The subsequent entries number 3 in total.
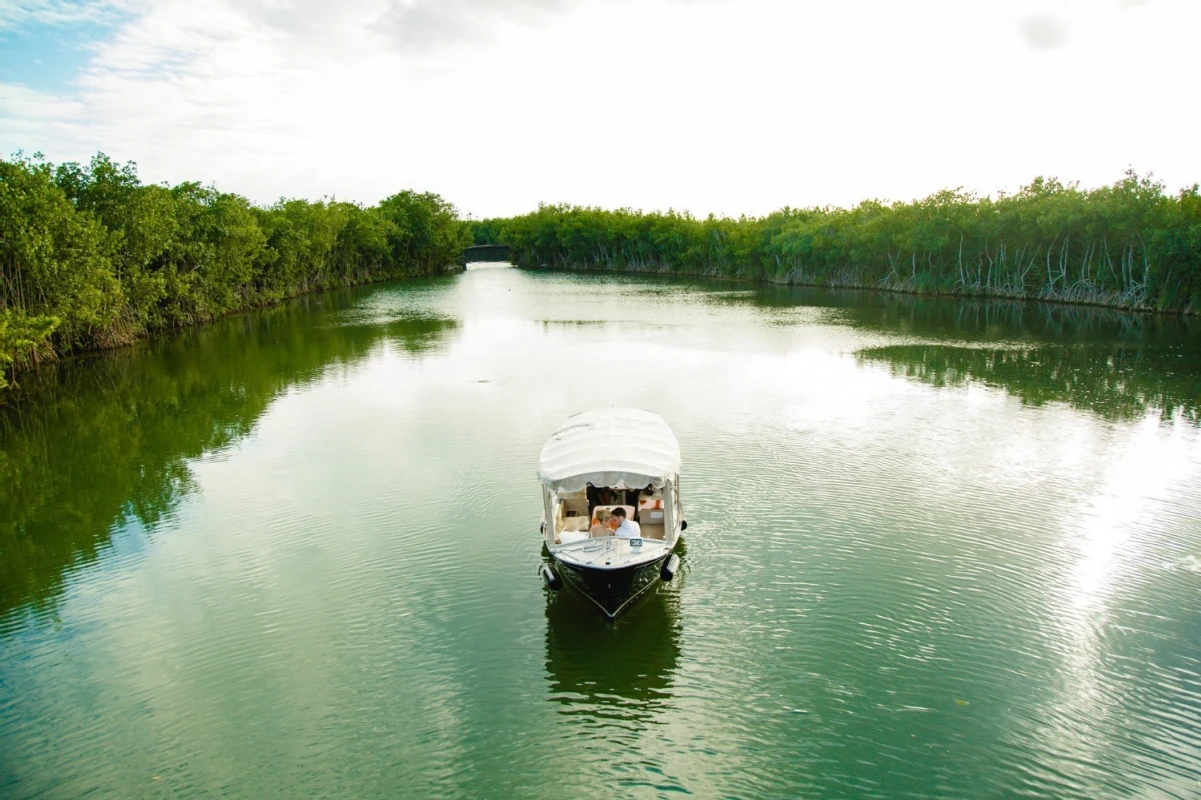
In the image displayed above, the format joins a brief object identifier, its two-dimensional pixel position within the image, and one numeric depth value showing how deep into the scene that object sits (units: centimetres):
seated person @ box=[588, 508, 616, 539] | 1271
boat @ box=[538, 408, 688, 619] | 1172
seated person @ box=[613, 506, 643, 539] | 1240
